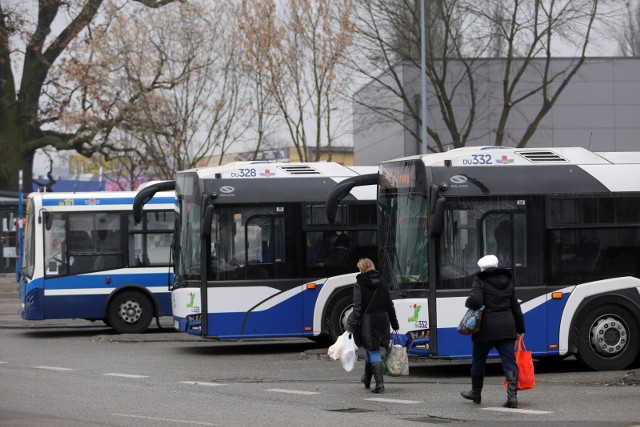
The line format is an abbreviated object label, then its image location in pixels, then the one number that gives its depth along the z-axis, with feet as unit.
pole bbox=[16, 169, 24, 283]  98.46
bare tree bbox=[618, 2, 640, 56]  219.61
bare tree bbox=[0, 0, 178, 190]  126.21
